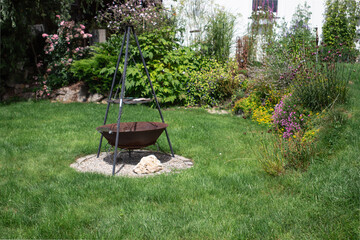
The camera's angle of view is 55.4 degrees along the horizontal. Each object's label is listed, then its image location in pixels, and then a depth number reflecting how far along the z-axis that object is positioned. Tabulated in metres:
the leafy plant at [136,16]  11.30
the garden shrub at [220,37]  11.18
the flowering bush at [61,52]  10.61
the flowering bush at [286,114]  5.94
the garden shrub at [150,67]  9.49
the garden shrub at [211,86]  9.83
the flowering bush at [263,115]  7.21
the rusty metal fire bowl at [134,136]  4.52
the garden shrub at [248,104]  8.27
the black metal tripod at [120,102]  4.32
